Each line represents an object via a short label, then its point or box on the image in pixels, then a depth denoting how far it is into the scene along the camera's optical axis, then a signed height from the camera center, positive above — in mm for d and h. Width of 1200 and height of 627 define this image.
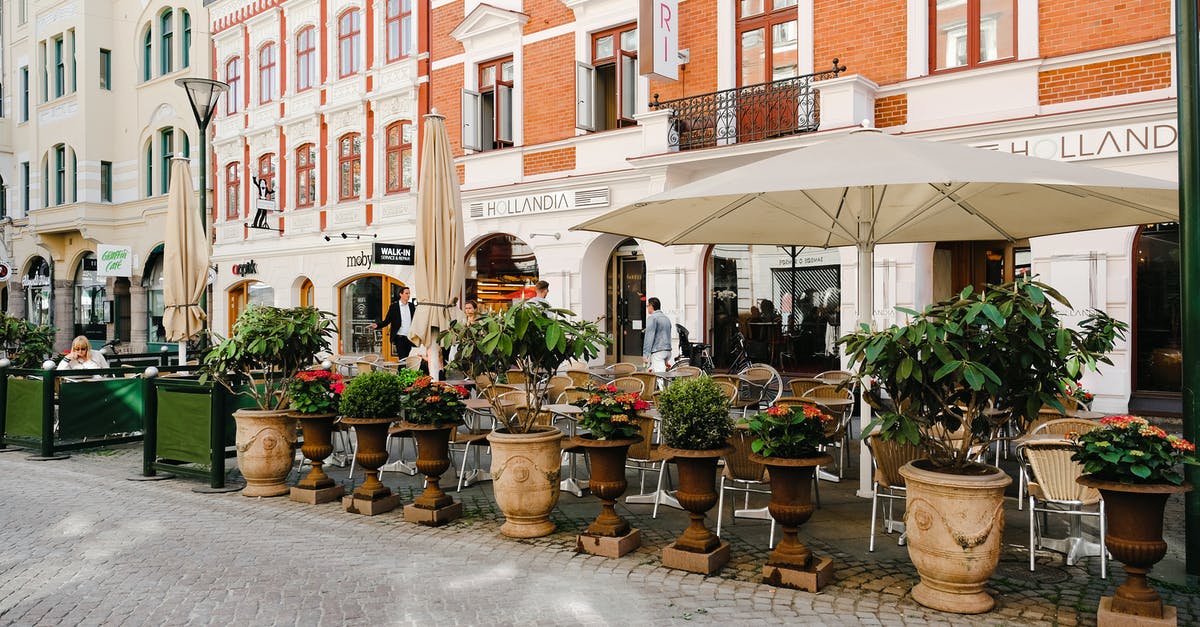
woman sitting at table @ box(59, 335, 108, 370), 9656 -512
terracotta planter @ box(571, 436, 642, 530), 5312 -1054
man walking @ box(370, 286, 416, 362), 13367 -136
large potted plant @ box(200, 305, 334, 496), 7086 -504
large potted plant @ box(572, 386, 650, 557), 5297 -948
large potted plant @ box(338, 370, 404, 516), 6418 -827
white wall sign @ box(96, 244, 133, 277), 22594 +1507
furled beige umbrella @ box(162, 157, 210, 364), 10594 +661
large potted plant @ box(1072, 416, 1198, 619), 3863 -843
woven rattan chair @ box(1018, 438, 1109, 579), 4648 -1031
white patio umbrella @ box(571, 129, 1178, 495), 4695 +785
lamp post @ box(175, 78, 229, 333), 10156 +2740
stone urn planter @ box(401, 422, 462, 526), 6094 -1175
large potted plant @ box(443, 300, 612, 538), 5703 -412
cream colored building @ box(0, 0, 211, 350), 24031 +5552
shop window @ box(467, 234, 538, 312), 16891 +900
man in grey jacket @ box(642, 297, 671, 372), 11320 -355
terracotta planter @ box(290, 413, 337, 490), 6875 -1103
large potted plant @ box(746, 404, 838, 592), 4594 -903
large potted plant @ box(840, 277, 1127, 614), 4117 -422
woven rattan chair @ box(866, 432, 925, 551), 5242 -969
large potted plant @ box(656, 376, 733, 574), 4902 -847
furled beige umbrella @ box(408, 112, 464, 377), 8531 +770
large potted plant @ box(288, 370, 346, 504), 6840 -891
